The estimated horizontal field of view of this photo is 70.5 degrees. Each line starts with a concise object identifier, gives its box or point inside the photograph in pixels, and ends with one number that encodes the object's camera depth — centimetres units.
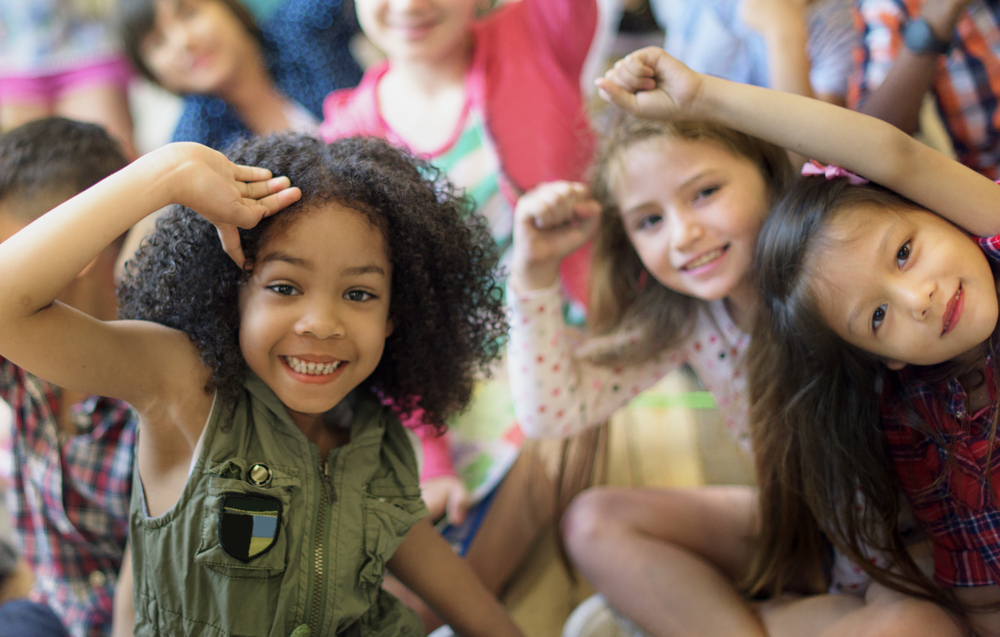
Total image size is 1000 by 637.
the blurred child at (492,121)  124
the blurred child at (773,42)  110
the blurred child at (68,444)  86
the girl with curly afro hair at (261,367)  67
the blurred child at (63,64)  165
